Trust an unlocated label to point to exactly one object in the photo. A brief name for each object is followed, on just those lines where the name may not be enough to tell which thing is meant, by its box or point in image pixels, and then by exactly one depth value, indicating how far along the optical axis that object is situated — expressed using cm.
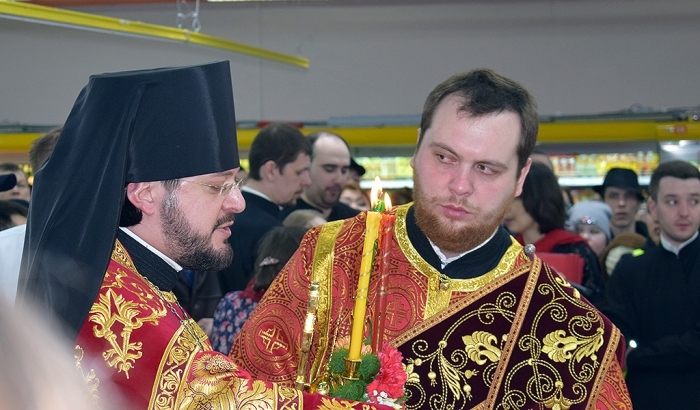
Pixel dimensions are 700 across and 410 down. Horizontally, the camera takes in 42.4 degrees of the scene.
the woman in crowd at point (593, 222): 584
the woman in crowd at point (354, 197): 655
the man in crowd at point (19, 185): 563
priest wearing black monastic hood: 158
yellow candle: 162
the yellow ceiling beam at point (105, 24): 652
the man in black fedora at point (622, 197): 641
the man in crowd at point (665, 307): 378
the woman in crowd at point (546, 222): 428
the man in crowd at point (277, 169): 471
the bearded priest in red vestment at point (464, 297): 211
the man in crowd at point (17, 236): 253
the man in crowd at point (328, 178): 528
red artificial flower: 169
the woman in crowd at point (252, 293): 339
